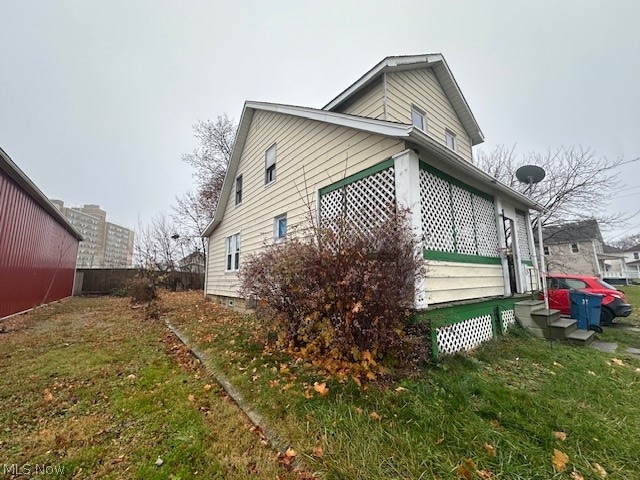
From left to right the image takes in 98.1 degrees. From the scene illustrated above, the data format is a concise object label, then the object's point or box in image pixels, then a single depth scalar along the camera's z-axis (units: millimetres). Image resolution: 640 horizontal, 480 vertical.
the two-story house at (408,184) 4879
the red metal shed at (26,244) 7884
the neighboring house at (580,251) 27078
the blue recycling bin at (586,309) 6983
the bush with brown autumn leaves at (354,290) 3660
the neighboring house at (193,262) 20375
